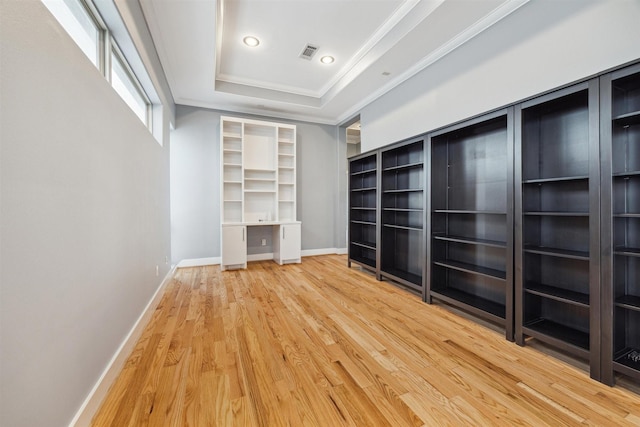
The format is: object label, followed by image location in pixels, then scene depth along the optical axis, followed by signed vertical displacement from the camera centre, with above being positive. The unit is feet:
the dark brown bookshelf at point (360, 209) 14.48 +0.25
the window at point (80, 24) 4.63 +3.73
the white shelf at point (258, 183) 15.16 +1.88
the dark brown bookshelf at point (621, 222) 5.09 -0.19
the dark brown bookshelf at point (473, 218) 7.51 -0.16
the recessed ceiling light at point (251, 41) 10.68 +7.04
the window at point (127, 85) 7.20 +4.07
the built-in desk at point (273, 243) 14.43 -1.67
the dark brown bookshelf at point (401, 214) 11.28 -0.03
